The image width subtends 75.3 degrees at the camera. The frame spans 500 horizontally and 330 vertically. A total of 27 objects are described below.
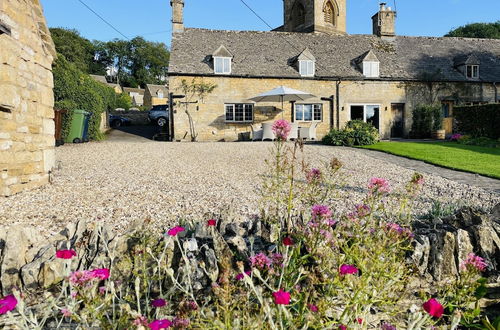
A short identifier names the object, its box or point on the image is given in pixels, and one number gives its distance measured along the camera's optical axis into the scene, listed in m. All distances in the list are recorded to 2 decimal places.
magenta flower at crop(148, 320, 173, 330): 1.09
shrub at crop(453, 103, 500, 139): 15.48
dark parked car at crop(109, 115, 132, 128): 27.95
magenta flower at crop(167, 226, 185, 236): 1.74
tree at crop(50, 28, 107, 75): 50.50
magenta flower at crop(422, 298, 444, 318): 1.03
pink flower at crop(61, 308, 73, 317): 1.30
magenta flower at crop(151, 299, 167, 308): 1.37
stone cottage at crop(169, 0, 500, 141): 19.25
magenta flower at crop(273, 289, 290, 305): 1.01
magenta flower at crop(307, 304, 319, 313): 1.36
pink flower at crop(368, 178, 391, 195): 2.00
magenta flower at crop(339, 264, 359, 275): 1.40
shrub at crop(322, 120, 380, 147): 14.28
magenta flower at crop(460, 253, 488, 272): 1.45
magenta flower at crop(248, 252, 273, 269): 1.52
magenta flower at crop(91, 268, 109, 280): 1.38
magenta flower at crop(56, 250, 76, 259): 1.40
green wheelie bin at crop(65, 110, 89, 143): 13.53
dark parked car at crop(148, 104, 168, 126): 27.49
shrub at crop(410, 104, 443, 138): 19.69
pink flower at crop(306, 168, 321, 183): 2.25
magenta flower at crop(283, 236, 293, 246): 1.61
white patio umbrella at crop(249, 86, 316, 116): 16.89
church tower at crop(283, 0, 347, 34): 26.78
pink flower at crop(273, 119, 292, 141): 2.09
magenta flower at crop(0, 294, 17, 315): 1.15
